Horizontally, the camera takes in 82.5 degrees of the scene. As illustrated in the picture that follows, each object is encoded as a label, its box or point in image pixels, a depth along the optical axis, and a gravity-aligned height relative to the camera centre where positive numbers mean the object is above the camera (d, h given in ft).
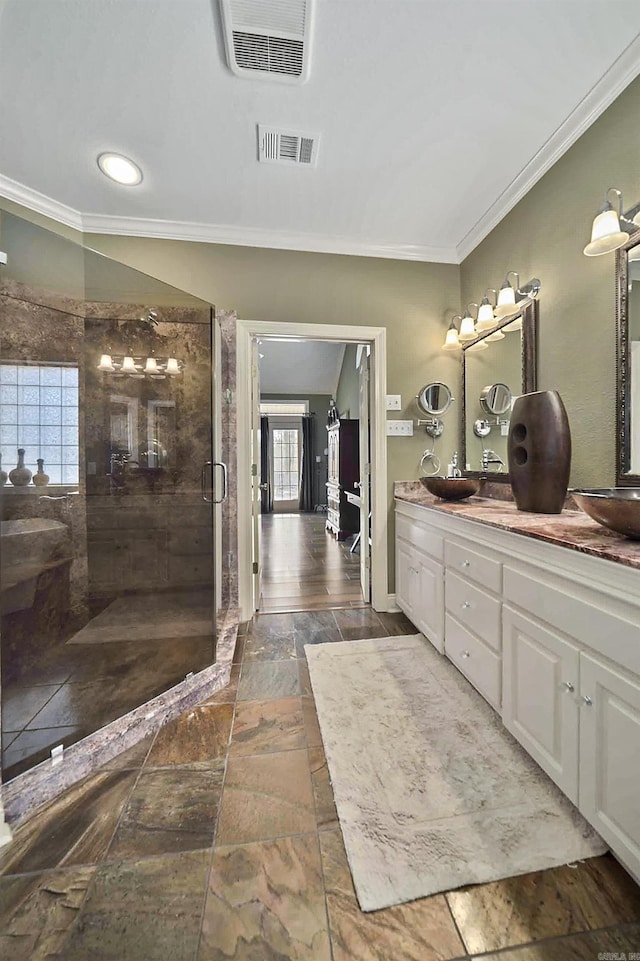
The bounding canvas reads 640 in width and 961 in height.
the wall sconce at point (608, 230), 4.71 +3.20
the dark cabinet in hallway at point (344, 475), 16.89 +0.02
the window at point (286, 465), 26.40 +0.76
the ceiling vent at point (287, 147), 5.80 +5.43
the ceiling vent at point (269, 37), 4.09 +5.29
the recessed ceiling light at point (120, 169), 6.29 +5.47
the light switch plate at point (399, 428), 8.99 +1.17
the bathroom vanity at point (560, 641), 3.02 -1.79
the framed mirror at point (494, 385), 6.99 +1.95
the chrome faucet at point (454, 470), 8.77 +0.13
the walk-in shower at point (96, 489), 4.77 -0.25
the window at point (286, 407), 25.55 +4.89
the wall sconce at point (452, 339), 8.71 +3.26
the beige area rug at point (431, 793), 3.28 -3.48
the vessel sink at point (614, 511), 3.32 -0.34
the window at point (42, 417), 4.80 +0.93
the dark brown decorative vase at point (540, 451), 4.99 +0.34
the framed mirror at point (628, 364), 4.92 +1.54
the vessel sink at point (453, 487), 7.06 -0.22
